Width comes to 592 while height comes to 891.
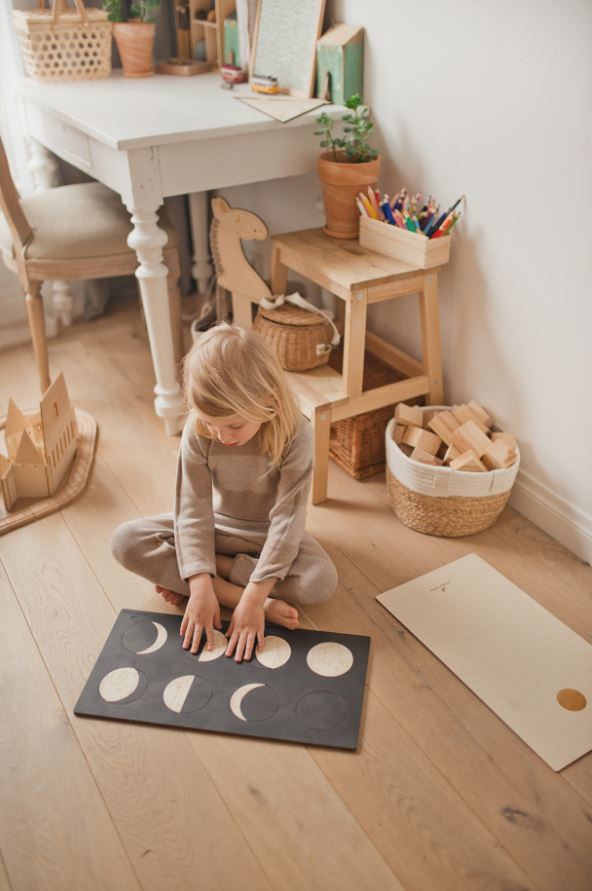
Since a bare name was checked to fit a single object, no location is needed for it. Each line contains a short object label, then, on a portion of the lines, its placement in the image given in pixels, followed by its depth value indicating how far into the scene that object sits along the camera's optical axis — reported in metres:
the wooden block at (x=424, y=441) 1.63
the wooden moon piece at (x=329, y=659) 1.33
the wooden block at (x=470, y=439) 1.60
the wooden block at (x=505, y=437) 1.60
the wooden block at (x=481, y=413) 1.68
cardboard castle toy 1.70
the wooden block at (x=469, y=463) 1.55
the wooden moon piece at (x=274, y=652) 1.35
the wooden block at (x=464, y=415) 1.68
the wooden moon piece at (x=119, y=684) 1.29
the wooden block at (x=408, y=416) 1.69
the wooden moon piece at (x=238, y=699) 1.26
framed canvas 1.79
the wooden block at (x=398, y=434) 1.68
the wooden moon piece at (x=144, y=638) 1.38
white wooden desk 1.61
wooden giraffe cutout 1.77
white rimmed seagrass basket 1.55
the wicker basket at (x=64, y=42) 1.93
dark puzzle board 1.24
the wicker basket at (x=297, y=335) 1.69
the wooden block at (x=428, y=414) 1.76
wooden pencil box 1.58
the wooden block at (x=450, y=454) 1.60
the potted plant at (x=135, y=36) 2.04
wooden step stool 1.59
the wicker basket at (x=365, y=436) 1.77
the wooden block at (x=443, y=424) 1.66
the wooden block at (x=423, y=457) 1.61
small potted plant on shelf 1.66
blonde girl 1.30
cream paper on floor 1.24
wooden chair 1.88
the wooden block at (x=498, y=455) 1.57
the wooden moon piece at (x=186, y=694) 1.27
